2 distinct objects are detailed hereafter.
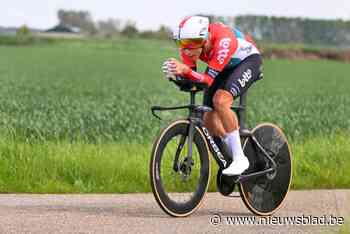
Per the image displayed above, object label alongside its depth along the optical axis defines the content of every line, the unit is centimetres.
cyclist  1490
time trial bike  1500
